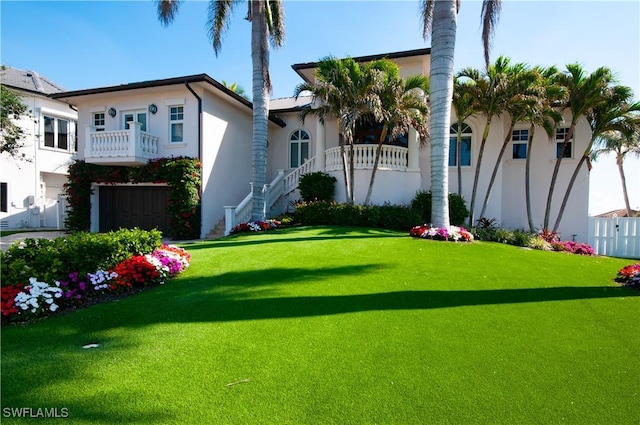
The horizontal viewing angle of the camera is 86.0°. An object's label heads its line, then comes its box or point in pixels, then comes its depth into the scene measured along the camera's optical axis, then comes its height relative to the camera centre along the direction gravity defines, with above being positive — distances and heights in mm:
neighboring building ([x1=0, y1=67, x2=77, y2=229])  18812 +2315
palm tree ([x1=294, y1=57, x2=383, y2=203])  12305 +4275
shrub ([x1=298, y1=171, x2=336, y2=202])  14773 +842
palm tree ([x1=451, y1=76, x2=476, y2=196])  13477 +4273
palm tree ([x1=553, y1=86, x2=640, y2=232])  12672 +3691
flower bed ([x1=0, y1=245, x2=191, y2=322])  4453 -1234
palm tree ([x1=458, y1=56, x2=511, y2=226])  12586 +4557
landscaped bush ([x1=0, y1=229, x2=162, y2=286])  4914 -820
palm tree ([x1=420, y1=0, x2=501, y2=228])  9859 +3281
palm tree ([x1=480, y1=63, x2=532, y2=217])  12255 +4231
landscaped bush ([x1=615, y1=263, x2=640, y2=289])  6062 -1255
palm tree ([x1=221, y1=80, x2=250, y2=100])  29344 +10162
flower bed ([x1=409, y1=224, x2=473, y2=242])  10117 -805
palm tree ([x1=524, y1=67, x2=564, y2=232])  12297 +3758
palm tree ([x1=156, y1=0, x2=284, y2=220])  13117 +5963
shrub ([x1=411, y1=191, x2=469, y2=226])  13922 -79
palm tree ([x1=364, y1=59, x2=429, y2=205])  12719 +4007
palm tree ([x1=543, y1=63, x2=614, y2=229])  12602 +4537
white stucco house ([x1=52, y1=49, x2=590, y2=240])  14812 +2479
